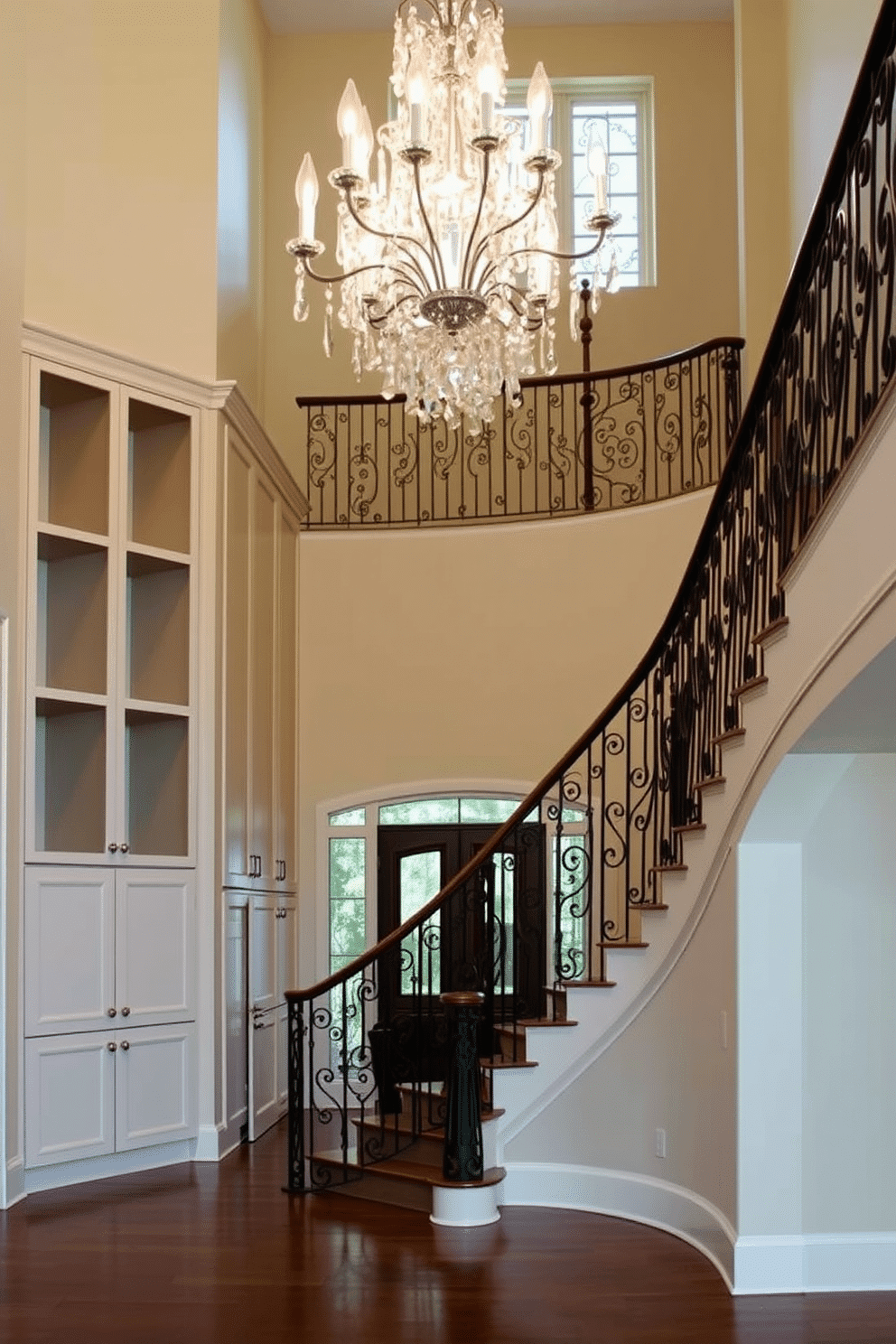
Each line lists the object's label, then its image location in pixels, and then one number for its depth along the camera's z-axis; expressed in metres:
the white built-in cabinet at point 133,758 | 7.57
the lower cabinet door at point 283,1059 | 9.87
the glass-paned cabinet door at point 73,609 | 7.93
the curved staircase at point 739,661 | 3.96
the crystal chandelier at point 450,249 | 6.70
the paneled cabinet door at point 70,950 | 7.37
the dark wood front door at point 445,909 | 10.14
